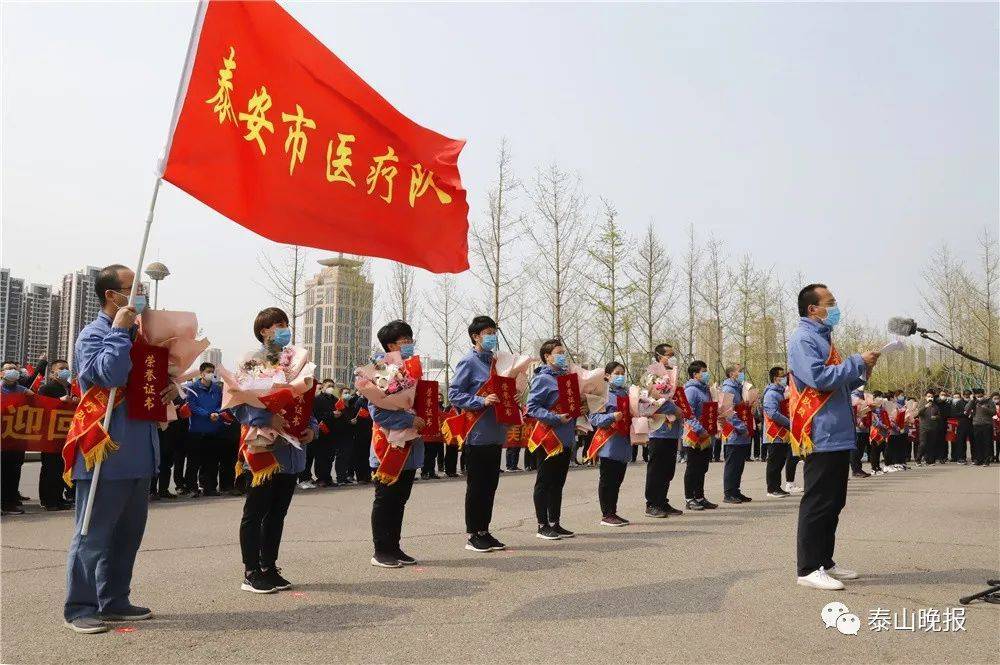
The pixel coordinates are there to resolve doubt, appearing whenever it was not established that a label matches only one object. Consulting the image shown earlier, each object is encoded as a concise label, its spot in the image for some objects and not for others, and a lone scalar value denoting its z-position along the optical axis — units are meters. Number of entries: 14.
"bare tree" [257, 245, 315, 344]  22.20
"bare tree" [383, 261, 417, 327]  27.53
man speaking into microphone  5.78
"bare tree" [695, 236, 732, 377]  31.50
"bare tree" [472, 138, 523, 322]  24.16
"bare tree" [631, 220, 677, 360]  28.55
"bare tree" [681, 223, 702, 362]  31.31
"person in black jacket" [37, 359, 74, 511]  10.68
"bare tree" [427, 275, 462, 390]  27.20
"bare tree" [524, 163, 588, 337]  25.20
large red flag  5.06
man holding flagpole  4.55
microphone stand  5.59
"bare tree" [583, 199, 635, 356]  26.69
